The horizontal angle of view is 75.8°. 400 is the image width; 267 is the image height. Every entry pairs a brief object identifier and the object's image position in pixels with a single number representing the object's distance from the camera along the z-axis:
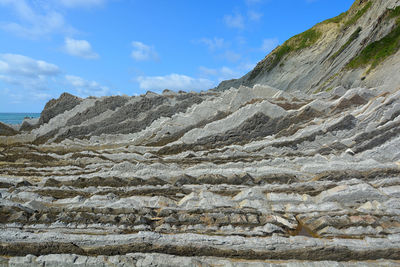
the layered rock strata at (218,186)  6.77
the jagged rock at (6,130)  21.92
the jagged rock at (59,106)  22.14
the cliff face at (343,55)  18.41
